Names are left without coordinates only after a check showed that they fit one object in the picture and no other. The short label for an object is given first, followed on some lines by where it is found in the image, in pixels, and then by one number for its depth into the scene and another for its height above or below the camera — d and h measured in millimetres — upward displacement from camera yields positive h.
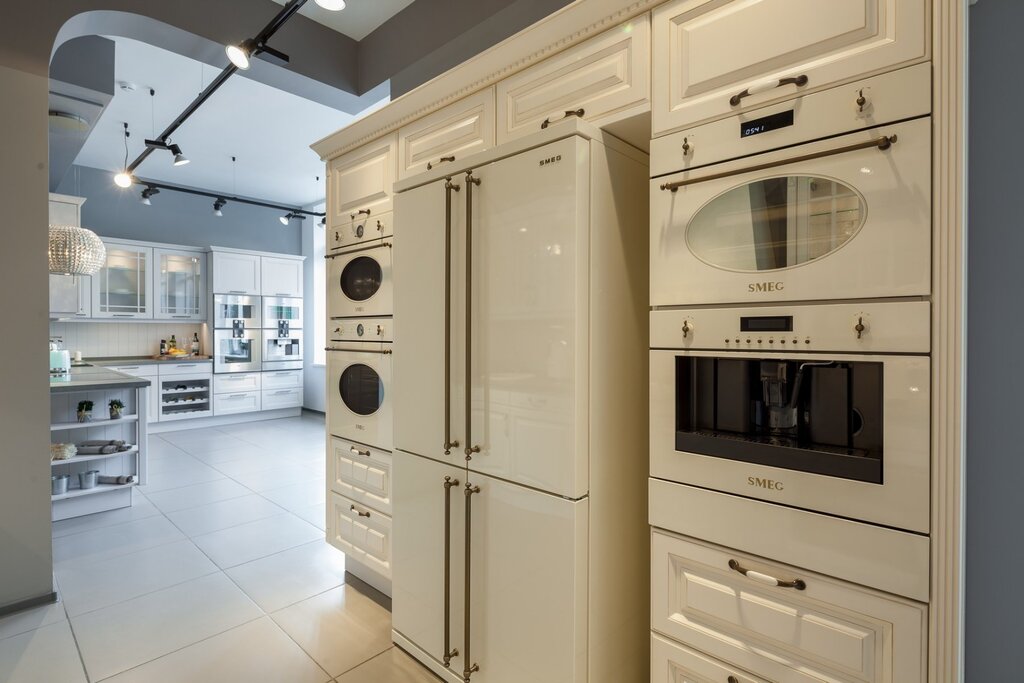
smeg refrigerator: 1563 -255
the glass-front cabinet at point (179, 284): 6938 +715
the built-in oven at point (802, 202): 1159 +344
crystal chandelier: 4156 +700
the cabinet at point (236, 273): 7219 +902
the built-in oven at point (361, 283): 2553 +279
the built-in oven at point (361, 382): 2537 -243
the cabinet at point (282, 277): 7723 +908
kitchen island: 3777 -837
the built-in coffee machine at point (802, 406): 1171 -185
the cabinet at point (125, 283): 6473 +675
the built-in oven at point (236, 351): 7230 -218
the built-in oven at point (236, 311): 7223 +356
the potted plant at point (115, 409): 4086 -578
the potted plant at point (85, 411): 3951 -575
